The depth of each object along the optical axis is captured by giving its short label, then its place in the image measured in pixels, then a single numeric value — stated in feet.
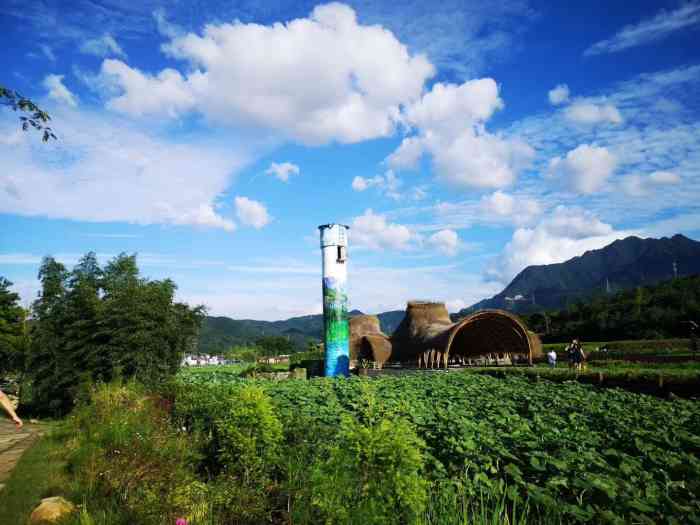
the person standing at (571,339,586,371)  63.36
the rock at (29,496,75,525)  16.33
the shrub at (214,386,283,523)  16.72
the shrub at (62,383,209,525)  15.38
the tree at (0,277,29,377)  106.93
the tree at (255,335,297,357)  303.99
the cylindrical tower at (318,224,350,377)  68.18
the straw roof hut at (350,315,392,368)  105.09
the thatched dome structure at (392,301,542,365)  87.25
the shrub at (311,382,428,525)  11.59
